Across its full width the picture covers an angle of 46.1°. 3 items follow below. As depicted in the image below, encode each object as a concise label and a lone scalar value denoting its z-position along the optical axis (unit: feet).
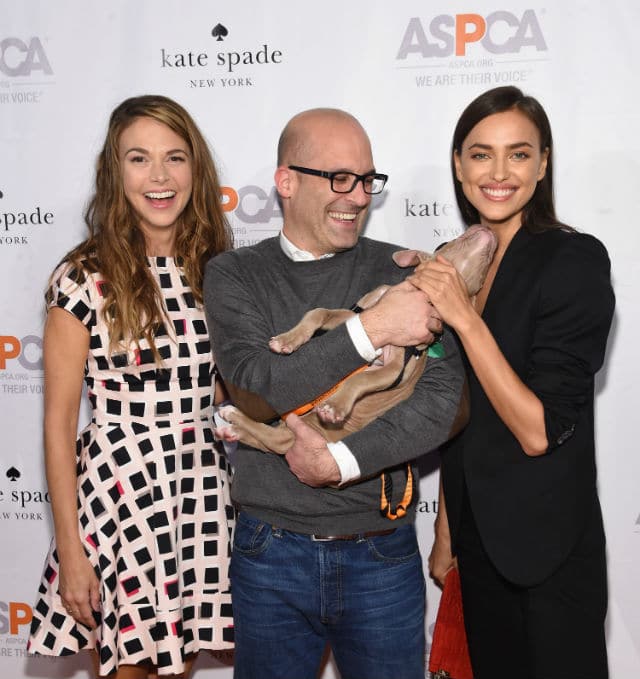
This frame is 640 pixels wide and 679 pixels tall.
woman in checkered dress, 8.07
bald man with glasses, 6.90
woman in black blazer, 7.04
